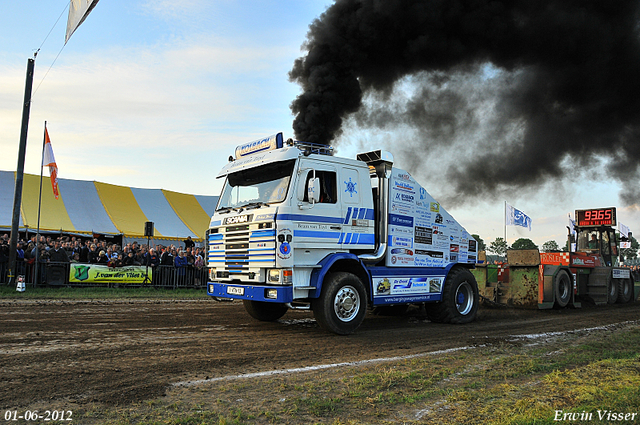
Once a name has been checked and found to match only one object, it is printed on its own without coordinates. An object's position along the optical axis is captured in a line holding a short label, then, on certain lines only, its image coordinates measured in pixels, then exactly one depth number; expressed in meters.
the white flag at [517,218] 23.70
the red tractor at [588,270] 14.09
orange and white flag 17.39
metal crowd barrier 16.09
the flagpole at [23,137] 16.67
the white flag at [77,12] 9.23
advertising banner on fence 16.56
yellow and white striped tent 23.20
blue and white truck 7.81
